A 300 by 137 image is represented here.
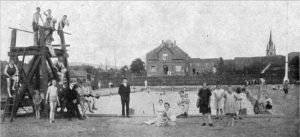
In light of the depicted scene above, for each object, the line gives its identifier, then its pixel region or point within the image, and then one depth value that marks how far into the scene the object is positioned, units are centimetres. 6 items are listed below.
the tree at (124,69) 9318
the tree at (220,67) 7941
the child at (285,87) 2573
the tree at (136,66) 9006
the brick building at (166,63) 7044
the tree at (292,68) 4641
